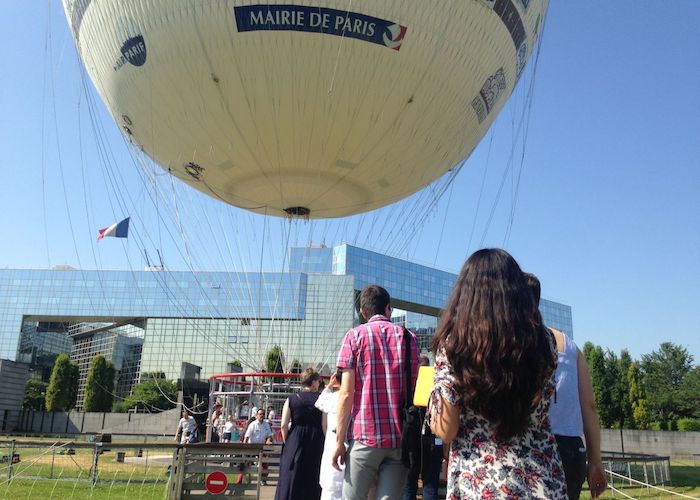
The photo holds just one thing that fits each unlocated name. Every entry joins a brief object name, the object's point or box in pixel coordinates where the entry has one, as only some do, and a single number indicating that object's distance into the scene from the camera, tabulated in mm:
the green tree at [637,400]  44219
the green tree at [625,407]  45094
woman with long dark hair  2367
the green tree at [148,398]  64050
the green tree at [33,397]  65625
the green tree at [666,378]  71625
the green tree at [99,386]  60594
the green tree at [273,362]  53375
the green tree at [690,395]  67688
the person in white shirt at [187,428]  15742
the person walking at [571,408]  3635
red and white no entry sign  7445
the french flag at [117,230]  33031
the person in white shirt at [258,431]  13281
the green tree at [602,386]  44688
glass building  80250
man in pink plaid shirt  3758
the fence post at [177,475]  7312
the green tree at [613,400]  44812
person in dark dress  5672
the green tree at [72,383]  61312
